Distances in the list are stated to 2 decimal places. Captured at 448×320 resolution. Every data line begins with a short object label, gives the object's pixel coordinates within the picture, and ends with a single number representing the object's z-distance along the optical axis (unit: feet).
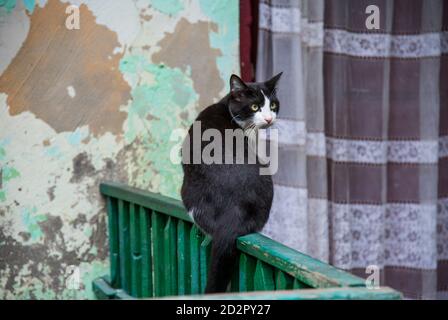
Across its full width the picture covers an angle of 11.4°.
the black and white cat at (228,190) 14.14
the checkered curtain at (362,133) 16.25
